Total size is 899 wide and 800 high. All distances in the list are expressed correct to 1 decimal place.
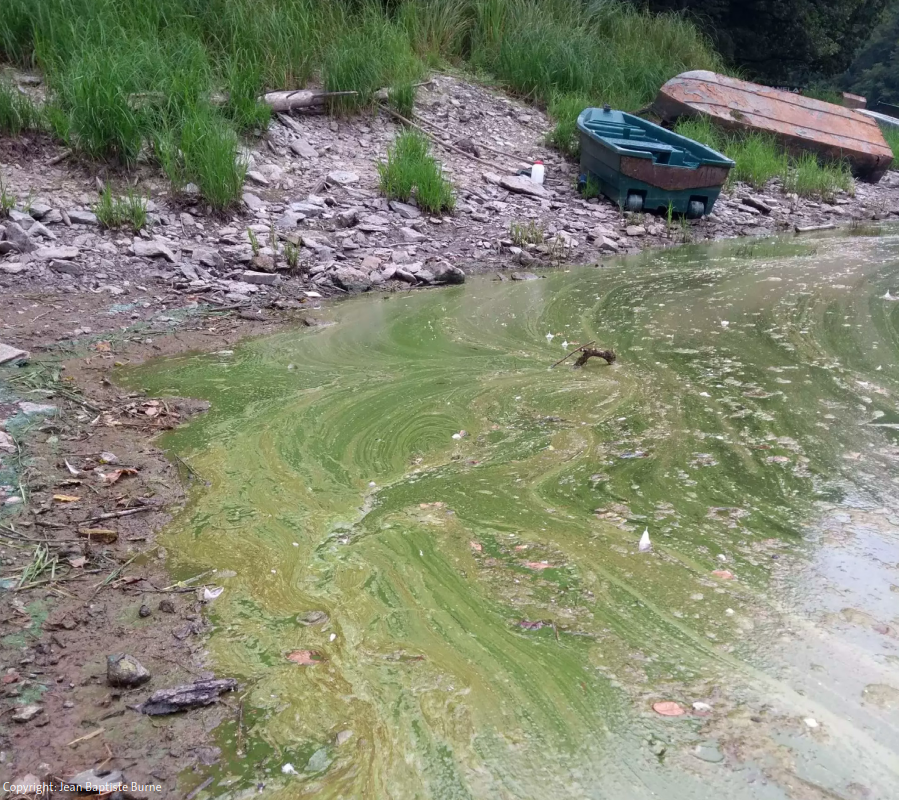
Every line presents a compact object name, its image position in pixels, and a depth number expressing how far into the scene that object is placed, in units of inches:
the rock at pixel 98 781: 44.4
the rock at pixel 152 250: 159.3
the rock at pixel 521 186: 236.4
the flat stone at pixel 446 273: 170.4
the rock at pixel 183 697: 50.6
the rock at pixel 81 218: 164.7
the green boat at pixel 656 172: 232.2
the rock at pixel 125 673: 52.4
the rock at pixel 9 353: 107.8
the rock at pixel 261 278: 157.1
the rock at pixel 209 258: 161.0
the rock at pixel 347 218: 187.9
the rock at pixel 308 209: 188.9
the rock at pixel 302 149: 220.1
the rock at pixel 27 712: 49.8
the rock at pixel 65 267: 148.6
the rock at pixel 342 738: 48.4
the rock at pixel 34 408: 93.2
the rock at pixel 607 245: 213.2
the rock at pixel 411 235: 190.7
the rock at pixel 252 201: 186.5
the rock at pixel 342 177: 208.4
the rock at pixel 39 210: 160.9
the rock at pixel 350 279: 162.6
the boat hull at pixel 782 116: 319.9
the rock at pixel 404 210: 200.8
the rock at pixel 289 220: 180.9
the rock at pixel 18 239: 150.0
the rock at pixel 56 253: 150.1
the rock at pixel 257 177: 199.3
